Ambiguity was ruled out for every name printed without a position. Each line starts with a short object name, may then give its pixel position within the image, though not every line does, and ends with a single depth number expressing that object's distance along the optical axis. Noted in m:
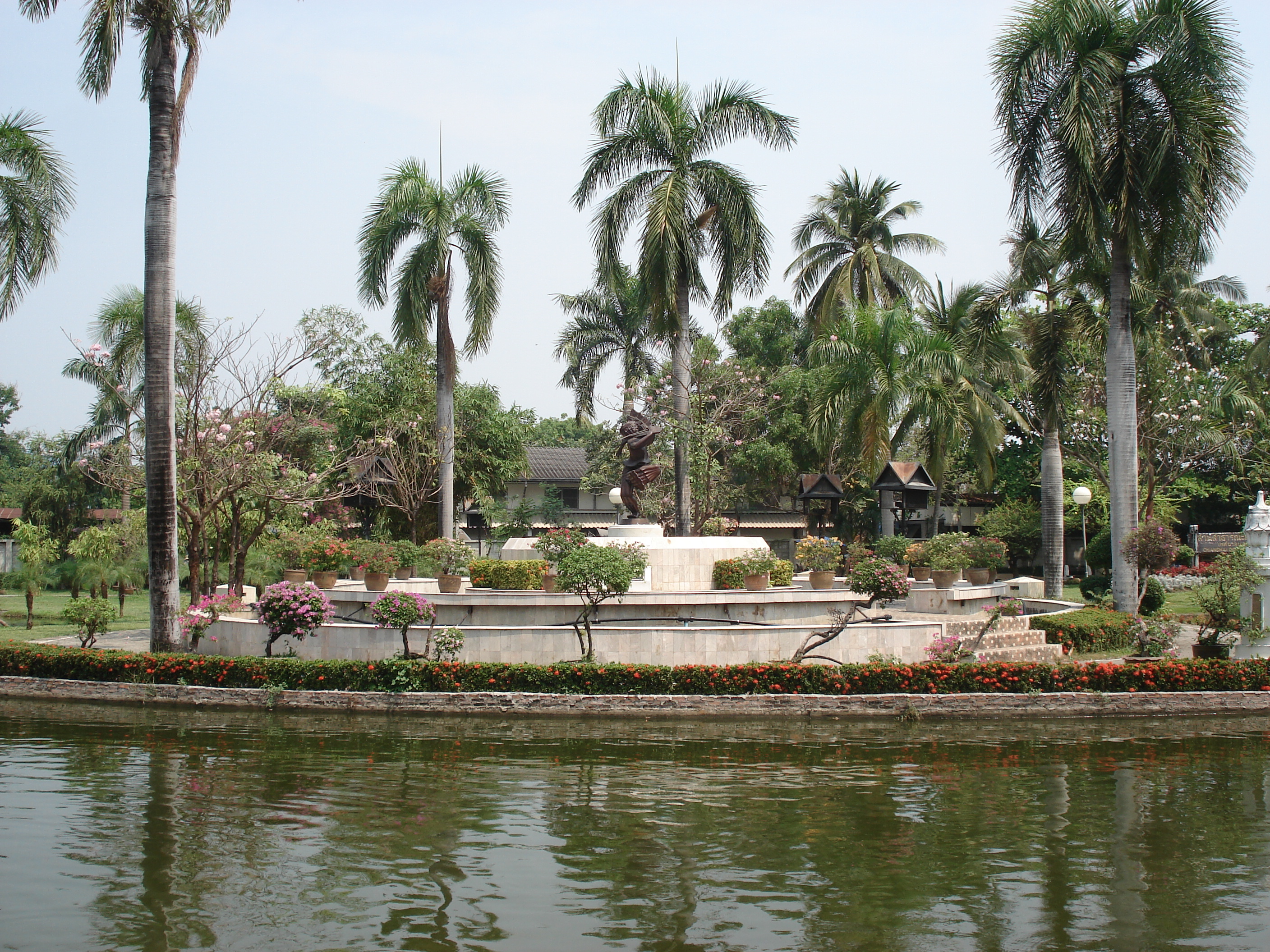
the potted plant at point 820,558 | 20.34
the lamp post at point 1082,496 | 25.33
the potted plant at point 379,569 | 20.16
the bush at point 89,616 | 17.92
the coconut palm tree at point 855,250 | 35.75
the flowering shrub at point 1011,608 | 18.31
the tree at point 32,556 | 25.97
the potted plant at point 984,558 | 22.25
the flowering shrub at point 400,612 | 15.45
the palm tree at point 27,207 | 22.41
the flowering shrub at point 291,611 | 15.87
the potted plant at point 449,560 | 19.77
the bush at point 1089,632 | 18.52
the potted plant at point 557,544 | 20.22
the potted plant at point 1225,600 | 16.70
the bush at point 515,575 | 19.80
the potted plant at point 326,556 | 21.44
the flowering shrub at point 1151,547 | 19.86
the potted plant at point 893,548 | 22.80
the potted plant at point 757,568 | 19.75
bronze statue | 23.92
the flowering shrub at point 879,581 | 17.34
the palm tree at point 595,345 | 40.91
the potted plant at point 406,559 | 22.23
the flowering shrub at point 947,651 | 15.62
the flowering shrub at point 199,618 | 17.72
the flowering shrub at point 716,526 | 25.36
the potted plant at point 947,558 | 20.81
